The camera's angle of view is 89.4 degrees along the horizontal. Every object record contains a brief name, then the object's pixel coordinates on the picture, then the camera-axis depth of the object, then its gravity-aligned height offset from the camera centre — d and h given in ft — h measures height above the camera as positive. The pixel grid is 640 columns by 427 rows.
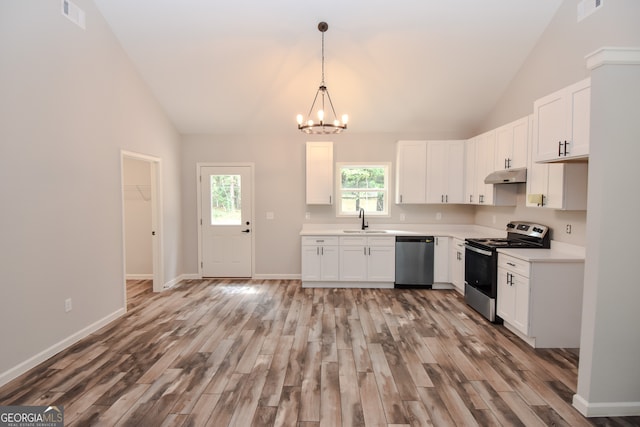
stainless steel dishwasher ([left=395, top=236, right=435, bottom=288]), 17.26 -3.12
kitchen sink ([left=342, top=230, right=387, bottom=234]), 17.75 -1.73
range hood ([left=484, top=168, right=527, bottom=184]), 12.69 +1.04
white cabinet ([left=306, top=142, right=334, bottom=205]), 18.38 +1.61
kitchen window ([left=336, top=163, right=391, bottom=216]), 19.33 +0.69
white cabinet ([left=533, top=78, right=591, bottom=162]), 9.32 +2.44
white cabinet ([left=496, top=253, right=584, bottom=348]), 10.64 -3.33
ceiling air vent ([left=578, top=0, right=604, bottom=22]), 10.46 +6.47
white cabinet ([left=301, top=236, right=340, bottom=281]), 17.51 -3.13
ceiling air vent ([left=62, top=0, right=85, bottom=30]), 10.43 +6.19
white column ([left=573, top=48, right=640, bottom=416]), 7.03 -0.88
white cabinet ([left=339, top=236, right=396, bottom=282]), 17.38 -3.11
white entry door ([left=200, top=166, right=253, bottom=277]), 19.39 -0.91
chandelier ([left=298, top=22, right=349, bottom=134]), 12.12 +2.90
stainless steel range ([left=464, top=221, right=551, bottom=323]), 12.67 -2.43
